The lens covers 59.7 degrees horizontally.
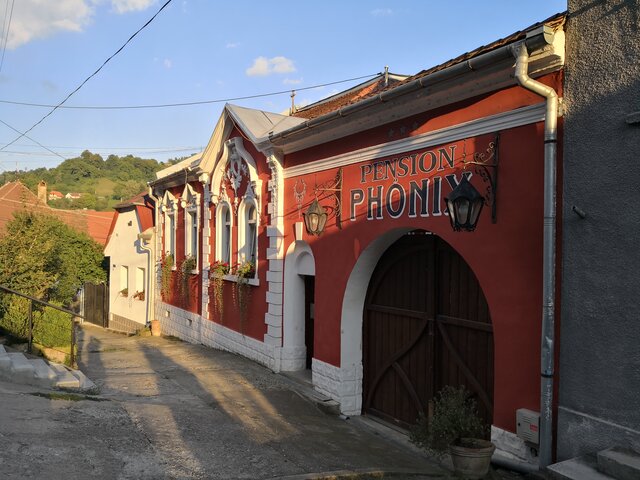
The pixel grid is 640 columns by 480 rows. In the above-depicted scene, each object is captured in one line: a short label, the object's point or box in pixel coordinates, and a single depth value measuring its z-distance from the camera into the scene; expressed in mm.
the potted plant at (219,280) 12883
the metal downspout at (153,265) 18422
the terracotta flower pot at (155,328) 17344
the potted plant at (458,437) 5312
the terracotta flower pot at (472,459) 5297
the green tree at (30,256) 11859
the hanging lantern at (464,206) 5973
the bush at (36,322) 11180
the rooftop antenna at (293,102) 19200
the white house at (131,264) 19547
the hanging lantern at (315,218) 9055
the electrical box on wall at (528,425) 5449
